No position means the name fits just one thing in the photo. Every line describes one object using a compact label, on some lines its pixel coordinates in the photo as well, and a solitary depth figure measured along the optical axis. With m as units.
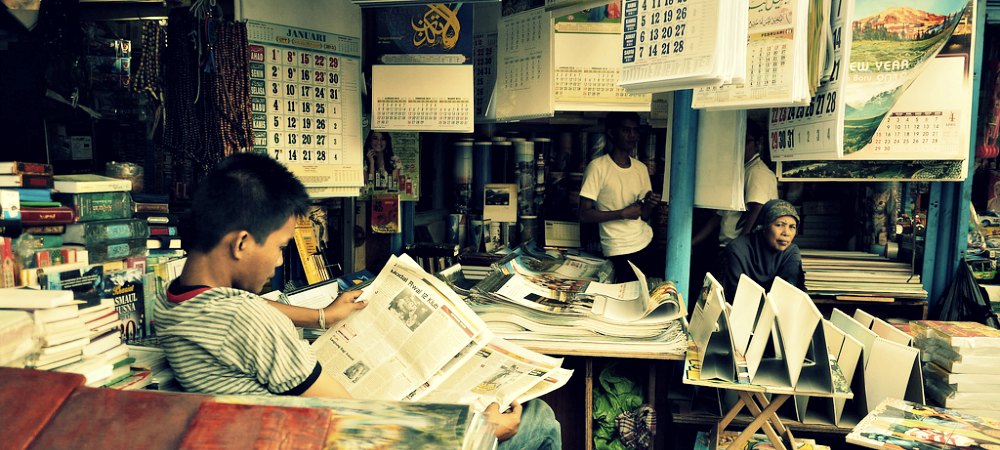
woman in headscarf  3.79
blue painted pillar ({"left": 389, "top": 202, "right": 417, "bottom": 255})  4.51
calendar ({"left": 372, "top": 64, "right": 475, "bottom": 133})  3.46
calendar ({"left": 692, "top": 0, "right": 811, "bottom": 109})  2.64
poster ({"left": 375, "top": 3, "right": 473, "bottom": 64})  3.48
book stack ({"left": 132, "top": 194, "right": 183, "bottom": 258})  2.69
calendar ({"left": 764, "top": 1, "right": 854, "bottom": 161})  2.74
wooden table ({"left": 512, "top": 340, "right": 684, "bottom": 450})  2.63
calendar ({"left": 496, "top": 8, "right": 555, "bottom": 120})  3.34
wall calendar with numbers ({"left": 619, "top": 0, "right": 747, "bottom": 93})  2.12
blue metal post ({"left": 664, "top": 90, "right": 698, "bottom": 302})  3.41
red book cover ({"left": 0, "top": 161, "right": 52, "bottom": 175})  2.13
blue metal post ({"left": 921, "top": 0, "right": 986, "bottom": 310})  4.05
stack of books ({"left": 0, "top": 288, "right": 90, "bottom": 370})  1.57
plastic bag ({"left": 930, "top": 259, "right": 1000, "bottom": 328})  3.89
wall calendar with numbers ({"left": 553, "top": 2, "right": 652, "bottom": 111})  3.42
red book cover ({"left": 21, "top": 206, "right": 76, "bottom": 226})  2.19
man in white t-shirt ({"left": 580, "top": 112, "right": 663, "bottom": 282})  4.52
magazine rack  2.45
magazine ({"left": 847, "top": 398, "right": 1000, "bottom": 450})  2.13
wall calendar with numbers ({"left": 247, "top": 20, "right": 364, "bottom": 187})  3.11
